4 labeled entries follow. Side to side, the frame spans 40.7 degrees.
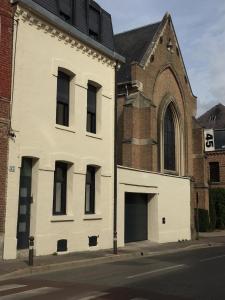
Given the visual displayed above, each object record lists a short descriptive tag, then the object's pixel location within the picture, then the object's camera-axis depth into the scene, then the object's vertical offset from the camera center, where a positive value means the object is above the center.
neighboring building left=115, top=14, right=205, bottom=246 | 14.95 +3.89
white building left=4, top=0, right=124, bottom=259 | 10.06 +2.52
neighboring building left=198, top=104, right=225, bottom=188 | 28.62 +3.55
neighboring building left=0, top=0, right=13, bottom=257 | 9.36 +3.55
